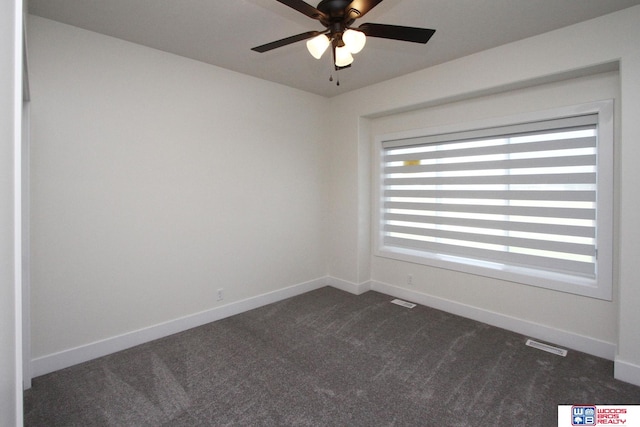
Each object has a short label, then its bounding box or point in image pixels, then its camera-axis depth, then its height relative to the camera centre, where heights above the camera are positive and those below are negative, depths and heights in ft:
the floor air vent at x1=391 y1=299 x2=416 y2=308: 12.80 -3.84
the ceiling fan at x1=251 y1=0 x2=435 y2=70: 5.88 +3.61
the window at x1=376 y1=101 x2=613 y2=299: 9.22 +0.40
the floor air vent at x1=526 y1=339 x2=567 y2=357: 9.16 -4.10
